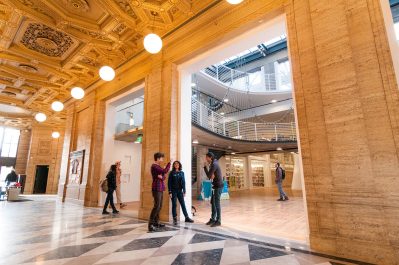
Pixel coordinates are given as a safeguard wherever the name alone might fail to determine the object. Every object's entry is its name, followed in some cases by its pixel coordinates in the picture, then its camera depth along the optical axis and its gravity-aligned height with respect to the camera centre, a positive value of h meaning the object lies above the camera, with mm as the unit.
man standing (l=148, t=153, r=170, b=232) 4410 -205
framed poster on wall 8805 +510
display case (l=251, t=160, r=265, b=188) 20078 +144
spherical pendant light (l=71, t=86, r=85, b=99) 6367 +2536
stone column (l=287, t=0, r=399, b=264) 2625 +615
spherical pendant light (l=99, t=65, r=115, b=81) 5531 +2693
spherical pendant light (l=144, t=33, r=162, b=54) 4438 +2752
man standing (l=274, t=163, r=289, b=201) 9406 -171
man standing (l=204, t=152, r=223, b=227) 4684 -150
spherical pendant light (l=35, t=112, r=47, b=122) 7375 +2129
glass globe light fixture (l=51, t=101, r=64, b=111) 7201 +2430
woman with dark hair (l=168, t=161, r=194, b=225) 4879 -249
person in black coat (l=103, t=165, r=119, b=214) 6293 -223
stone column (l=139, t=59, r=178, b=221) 5473 +1433
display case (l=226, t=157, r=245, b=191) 17609 +241
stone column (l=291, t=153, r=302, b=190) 17156 -404
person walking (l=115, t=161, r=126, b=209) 7473 -424
